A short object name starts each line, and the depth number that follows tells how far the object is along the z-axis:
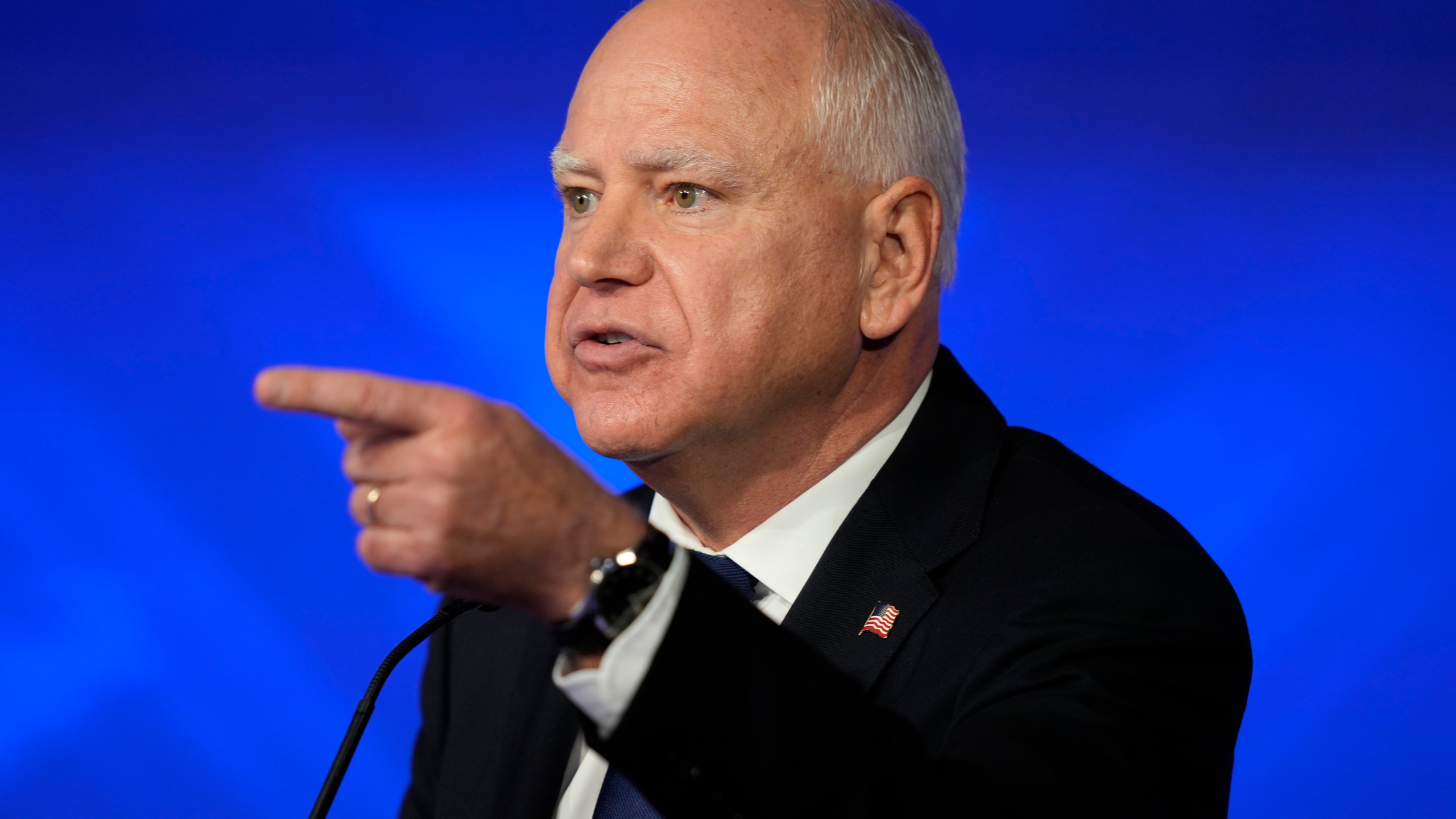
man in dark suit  4.46
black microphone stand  4.47
